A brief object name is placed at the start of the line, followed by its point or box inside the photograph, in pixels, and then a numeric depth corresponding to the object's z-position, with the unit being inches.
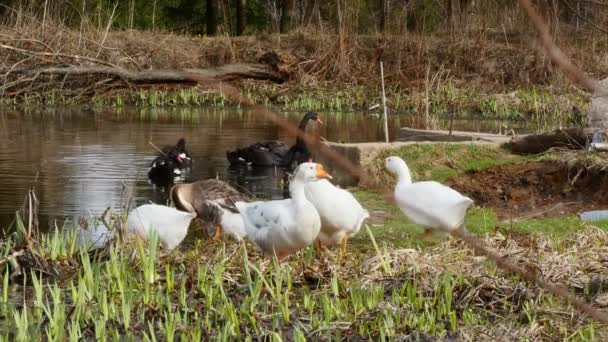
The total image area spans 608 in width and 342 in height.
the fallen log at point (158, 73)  1095.0
